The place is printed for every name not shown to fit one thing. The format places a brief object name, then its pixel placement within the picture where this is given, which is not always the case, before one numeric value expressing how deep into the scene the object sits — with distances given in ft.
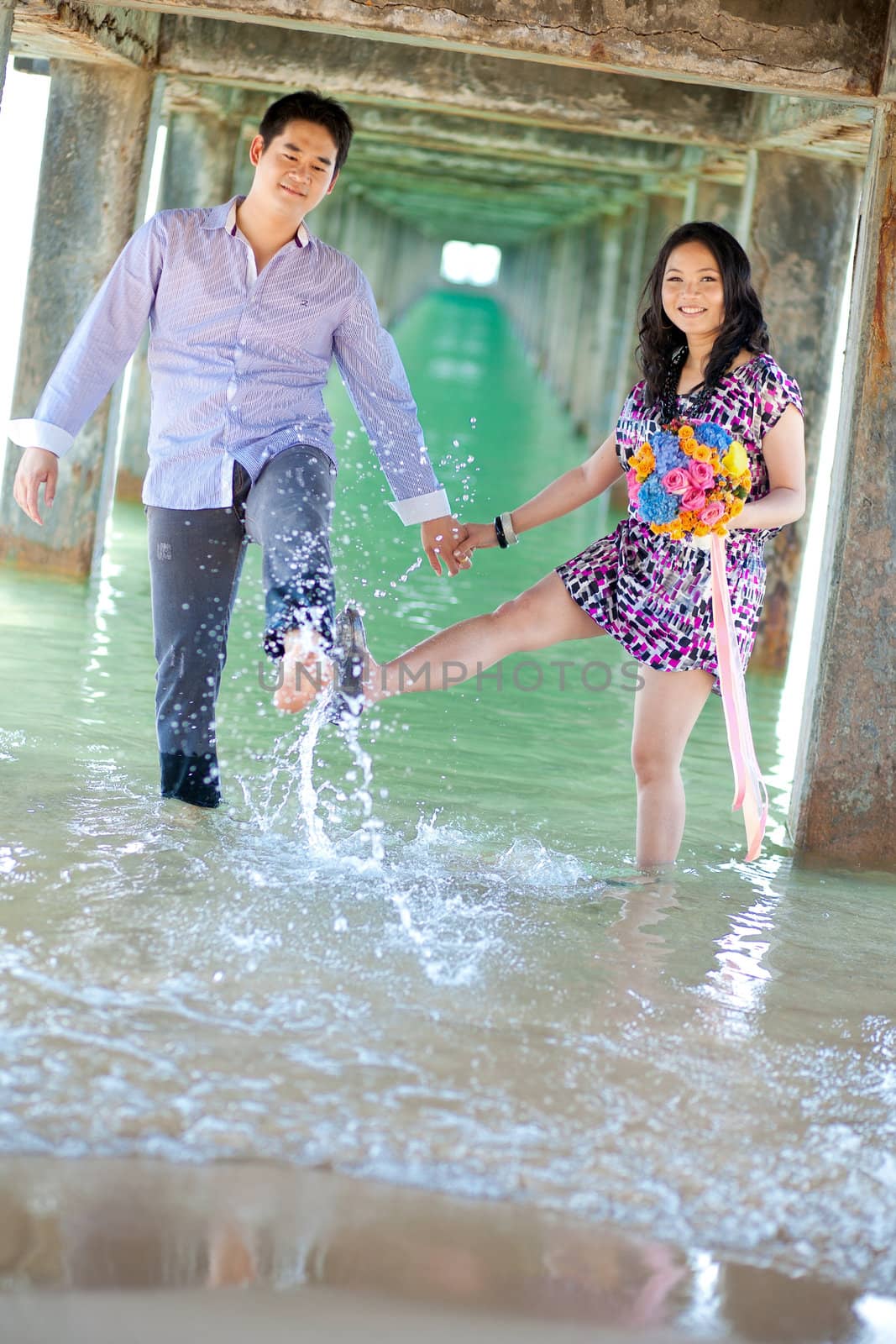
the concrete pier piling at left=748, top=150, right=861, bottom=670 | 29.14
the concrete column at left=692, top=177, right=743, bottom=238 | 38.83
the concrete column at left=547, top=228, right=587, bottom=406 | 87.45
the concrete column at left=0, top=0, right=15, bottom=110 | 16.60
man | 14.43
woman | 14.40
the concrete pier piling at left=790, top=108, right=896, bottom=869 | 17.13
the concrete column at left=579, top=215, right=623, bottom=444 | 63.10
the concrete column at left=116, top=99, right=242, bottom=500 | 38.63
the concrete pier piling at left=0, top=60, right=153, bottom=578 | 27.66
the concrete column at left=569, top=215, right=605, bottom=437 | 68.08
